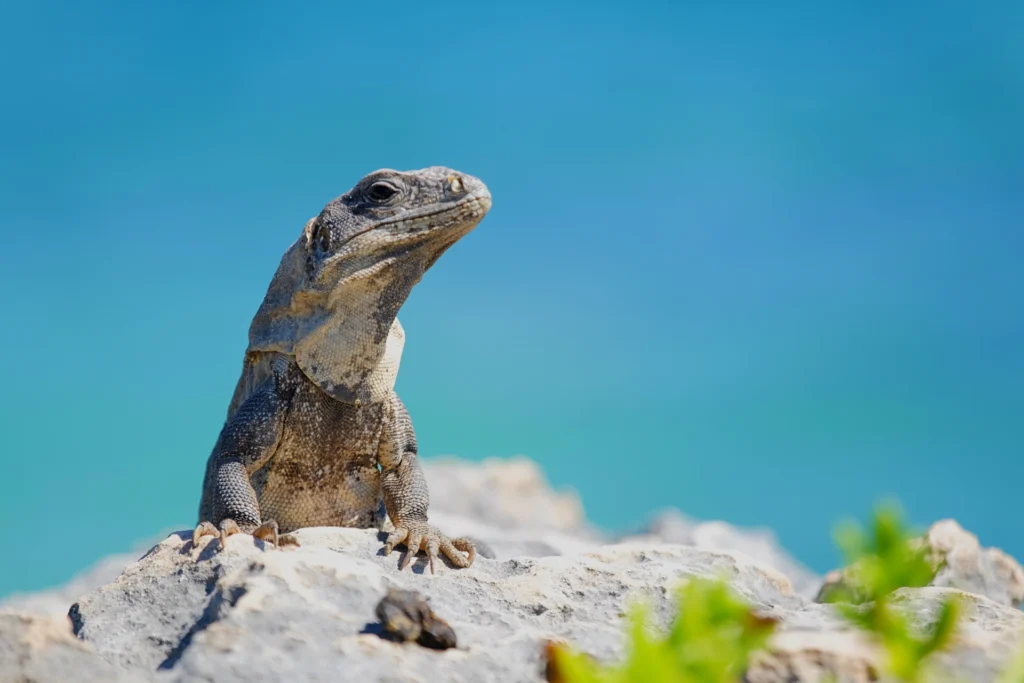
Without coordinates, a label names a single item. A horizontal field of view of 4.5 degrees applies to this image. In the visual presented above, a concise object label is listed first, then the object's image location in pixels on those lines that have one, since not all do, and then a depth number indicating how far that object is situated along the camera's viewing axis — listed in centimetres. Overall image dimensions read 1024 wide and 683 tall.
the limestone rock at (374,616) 467
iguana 481
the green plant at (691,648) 235
